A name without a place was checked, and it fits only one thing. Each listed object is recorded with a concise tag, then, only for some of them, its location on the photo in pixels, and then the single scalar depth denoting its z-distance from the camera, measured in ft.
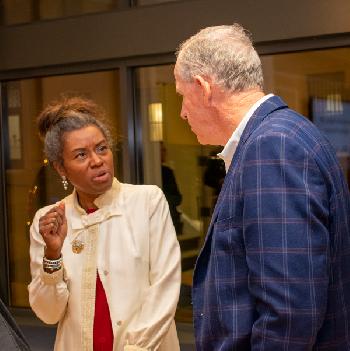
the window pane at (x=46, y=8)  17.69
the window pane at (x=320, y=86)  15.47
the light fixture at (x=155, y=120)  17.57
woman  8.32
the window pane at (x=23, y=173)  19.22
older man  5.22
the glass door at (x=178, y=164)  17.35
